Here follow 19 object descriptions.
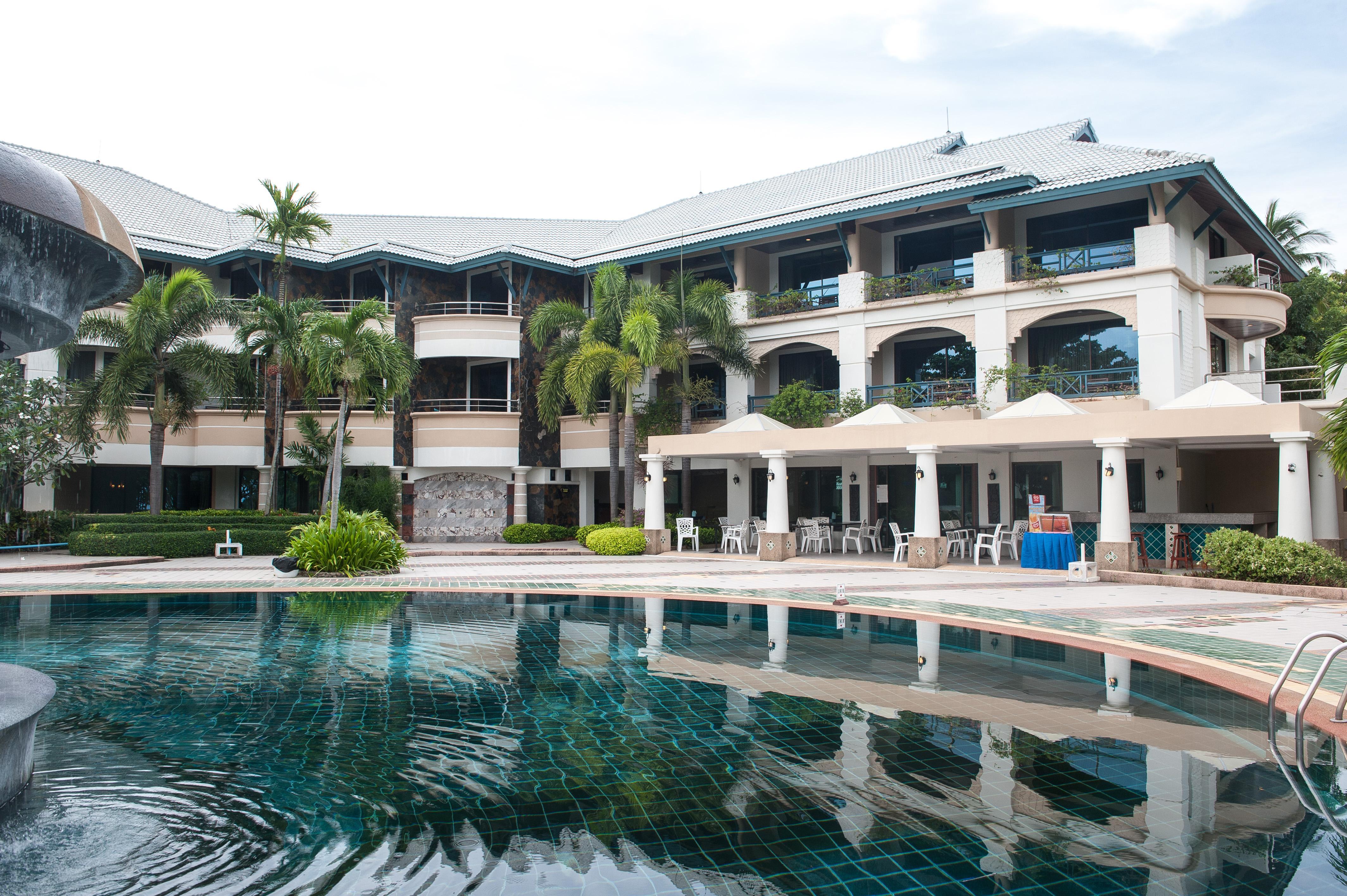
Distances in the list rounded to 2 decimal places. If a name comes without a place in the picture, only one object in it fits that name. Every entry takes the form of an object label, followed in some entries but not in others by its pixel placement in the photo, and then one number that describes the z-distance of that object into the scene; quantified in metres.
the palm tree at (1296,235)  36.28
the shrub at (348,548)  17.86
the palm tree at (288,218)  25.23
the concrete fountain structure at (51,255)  4.21
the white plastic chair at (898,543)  21.11
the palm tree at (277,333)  24.45
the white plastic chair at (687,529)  24.62
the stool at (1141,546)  19.56
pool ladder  5.21
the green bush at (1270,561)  14.71
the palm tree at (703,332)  25.23
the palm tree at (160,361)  22.75
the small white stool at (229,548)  22.69
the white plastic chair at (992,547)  19.75
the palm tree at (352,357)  21.81
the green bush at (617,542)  23.48
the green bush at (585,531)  25.99
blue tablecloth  18.47
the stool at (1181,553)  19.00
